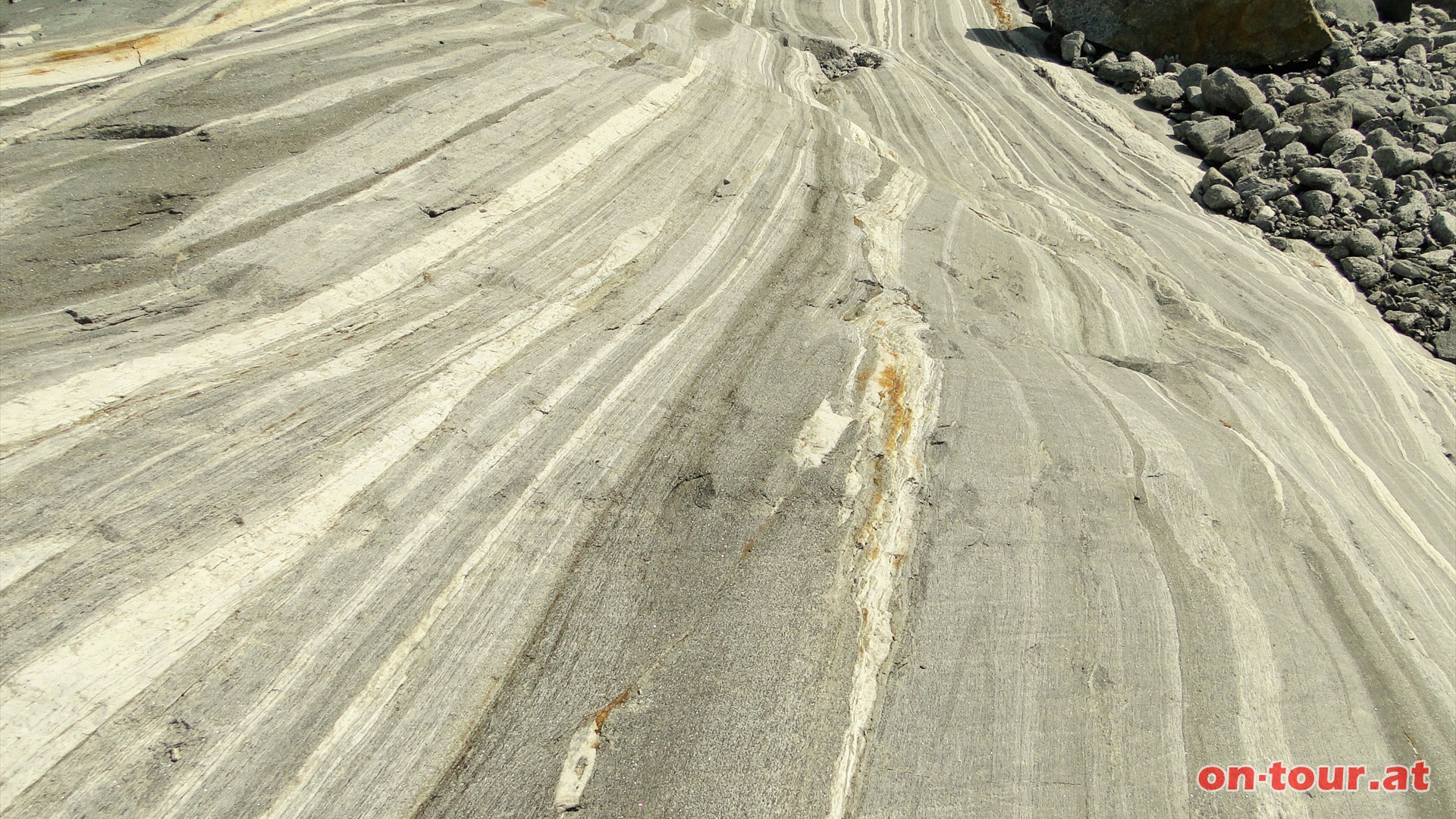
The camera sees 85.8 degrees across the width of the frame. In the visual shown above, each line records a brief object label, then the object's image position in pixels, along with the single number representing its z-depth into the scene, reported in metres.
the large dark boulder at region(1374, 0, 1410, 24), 13.27
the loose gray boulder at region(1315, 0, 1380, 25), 12.67
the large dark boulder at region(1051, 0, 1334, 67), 11.59
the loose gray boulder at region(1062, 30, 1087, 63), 12.35
